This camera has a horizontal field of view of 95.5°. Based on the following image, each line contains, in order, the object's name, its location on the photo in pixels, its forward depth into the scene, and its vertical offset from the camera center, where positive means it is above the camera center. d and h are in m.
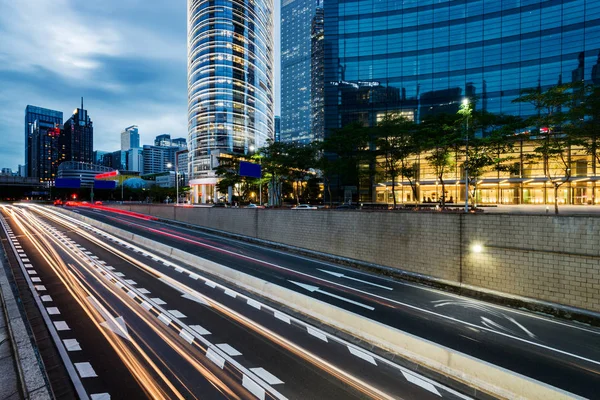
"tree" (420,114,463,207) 23.81 +5.70
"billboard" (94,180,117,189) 72.87 +4.70
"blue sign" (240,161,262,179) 33.03 +3.87
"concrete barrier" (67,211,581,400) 5.49 -3.76
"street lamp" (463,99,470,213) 19.01 +5.03
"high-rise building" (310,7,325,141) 127.56 +63.98
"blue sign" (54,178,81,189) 62.34 +4.28
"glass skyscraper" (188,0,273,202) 103.12 +45.59
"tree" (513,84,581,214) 16.08 +4.99
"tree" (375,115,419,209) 29.80 +7.14
